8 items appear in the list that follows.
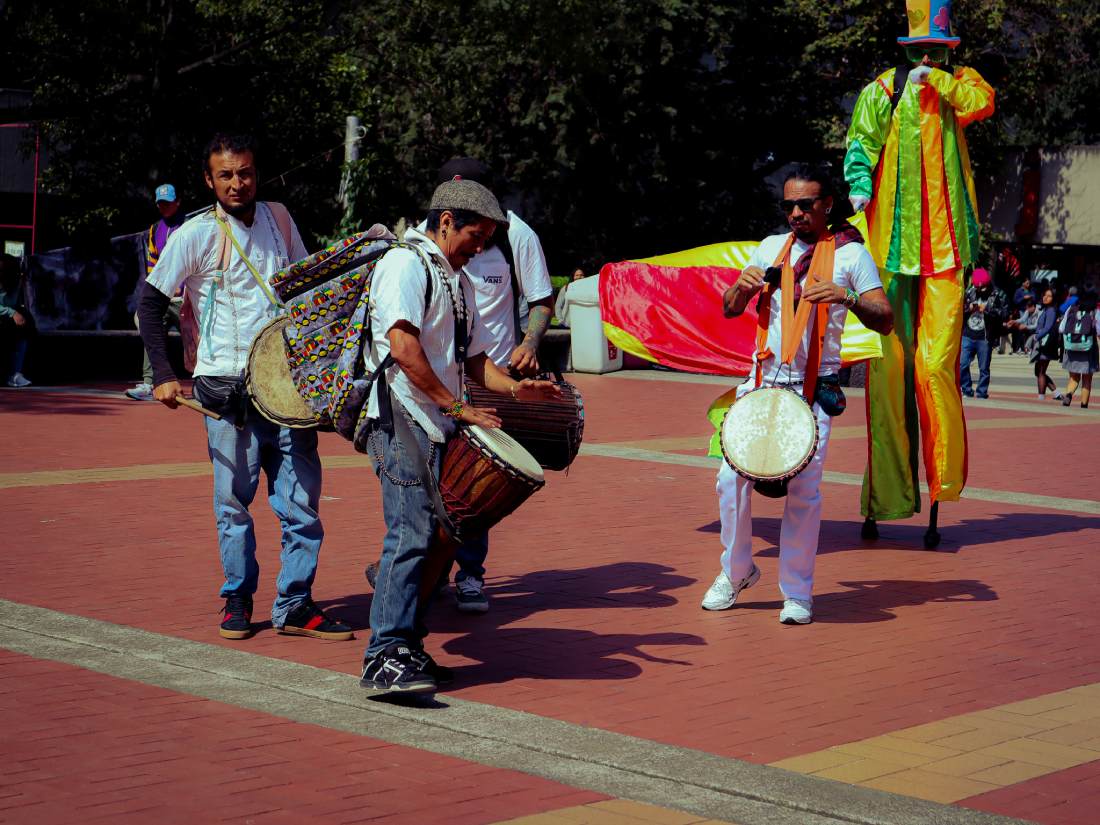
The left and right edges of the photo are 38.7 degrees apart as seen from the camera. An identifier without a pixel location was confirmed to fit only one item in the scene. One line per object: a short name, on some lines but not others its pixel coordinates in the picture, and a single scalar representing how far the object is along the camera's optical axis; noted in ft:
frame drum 19.57
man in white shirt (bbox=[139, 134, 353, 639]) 20.38
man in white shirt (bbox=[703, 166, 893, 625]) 22.40
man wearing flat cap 17.13
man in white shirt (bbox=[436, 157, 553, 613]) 22.59
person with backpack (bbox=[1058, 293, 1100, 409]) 67.26
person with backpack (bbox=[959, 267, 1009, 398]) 68.49
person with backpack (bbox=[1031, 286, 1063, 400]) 72.90
